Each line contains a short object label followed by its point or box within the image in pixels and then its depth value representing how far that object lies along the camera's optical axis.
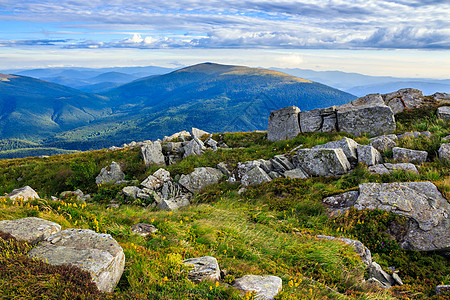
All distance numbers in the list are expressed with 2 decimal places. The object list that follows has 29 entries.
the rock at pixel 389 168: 12.41
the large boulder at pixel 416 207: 8.45
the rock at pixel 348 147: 14.52
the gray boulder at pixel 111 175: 17.78
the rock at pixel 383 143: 15.37
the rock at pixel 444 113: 18.64
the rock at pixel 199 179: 15.51
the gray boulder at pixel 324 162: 13.86
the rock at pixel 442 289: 6.46
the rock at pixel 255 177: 14.40
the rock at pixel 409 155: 13.75
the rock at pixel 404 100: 21.02
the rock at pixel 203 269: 5.54
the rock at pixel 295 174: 14.18
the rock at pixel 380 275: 7.18
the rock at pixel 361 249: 7.67
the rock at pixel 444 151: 13.12
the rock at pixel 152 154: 19.77
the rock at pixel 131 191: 14.75
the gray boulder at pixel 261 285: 5.21
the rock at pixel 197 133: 27.10
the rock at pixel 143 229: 7.94
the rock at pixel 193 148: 20.95
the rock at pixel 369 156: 13.86
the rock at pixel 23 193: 10.55
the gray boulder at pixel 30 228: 6.01
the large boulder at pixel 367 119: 18.83
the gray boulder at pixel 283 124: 21.83
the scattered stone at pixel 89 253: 5.06
